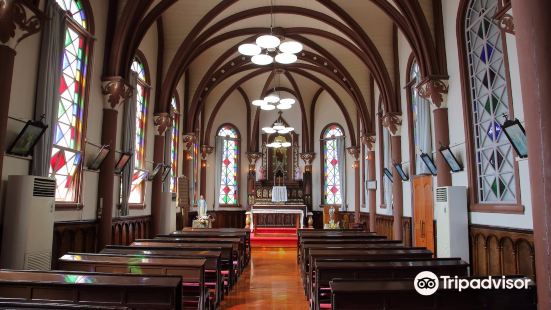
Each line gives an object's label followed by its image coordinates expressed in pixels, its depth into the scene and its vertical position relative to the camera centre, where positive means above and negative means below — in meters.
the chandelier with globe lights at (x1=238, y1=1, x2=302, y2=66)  9.44 +3.97
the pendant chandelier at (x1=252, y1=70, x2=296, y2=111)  13.48 +3.69
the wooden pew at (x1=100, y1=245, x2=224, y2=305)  6.49 -0.87
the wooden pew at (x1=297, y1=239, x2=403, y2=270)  8.21 -0.88
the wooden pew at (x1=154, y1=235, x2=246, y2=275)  8.71 -0.85
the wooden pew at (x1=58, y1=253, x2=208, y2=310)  5.16 -0.86
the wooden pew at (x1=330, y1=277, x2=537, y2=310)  3.77 -0.94
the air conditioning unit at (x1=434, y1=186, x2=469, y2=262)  8.29 -0.41
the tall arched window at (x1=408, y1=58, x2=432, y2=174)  10.62 +2.33
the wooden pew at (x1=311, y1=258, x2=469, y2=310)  5.22 -0.89
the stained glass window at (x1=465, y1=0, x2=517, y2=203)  7.42 +2.07
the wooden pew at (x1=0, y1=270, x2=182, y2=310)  3.95 -0.91
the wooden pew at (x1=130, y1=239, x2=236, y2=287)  7.91 -0.87
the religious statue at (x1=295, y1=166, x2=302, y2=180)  22.38 +1.72
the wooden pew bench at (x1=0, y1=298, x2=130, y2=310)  2.91 -0.80
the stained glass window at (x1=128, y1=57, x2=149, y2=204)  11.94 +2.32
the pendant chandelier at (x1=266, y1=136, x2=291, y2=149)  21.09 +3.53
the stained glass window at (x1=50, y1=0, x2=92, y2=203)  8.02 +2.14
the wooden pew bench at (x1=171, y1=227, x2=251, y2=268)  10.14 -0.82
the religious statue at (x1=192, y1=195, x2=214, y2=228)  15.81 -0.63
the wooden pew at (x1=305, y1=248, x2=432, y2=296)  6.49 -0.88
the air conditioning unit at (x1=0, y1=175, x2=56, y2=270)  5.99 -0.33
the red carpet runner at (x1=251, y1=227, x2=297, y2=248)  16.66 -1.49
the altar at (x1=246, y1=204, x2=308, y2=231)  18.91 -0.60
